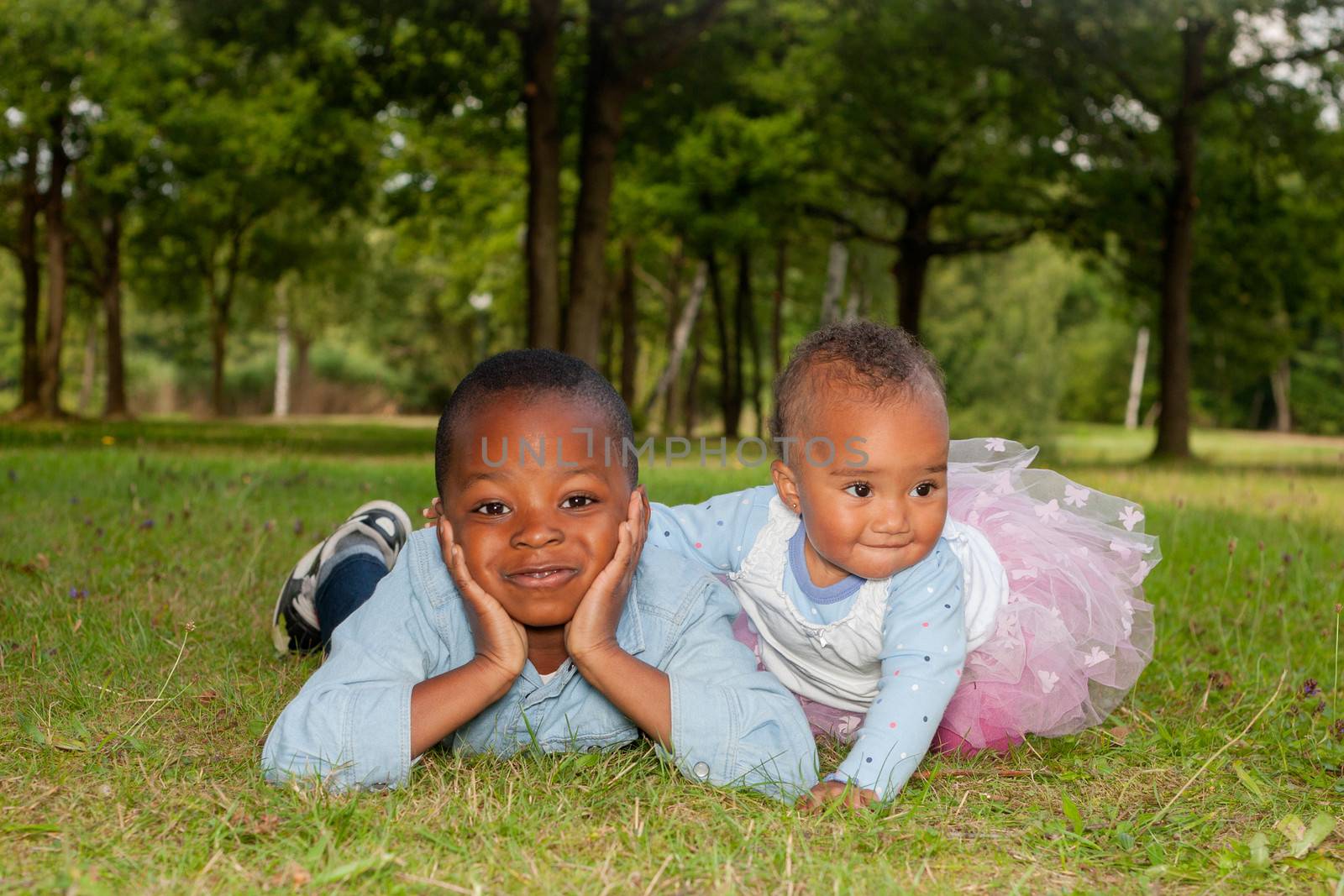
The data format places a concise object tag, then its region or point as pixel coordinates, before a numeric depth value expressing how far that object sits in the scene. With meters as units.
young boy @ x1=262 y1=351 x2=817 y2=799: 2.76
